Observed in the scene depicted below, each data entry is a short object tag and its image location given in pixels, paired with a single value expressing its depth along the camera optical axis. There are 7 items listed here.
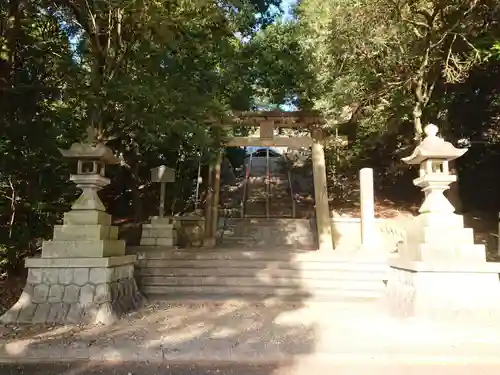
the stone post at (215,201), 11.05
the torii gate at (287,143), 10.66
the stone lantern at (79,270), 5.19
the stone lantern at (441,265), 5.07
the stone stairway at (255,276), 7.16
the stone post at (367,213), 10.13
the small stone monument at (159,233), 10.02
